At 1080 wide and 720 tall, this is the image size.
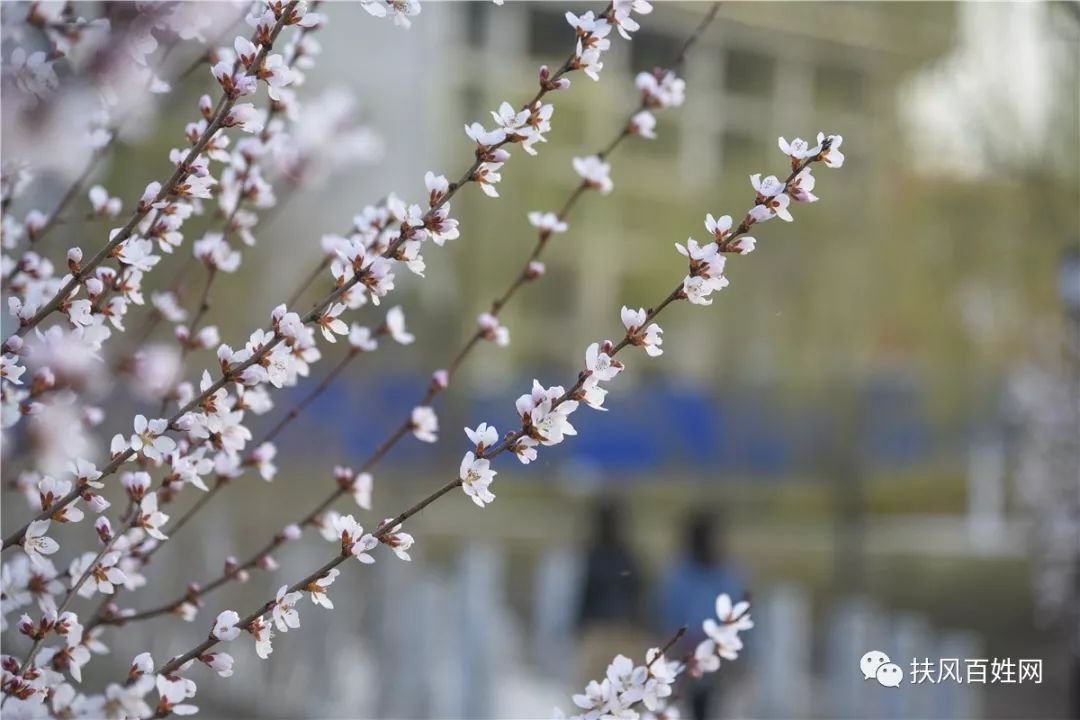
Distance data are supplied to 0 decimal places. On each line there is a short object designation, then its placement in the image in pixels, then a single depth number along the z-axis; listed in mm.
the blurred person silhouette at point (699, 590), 10937
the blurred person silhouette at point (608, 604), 10906
